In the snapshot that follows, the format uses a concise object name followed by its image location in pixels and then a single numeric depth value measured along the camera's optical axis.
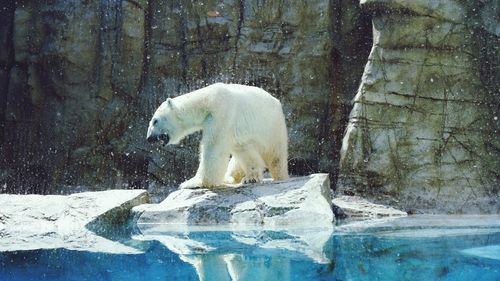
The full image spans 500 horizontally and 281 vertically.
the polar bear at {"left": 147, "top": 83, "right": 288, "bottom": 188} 18.02
